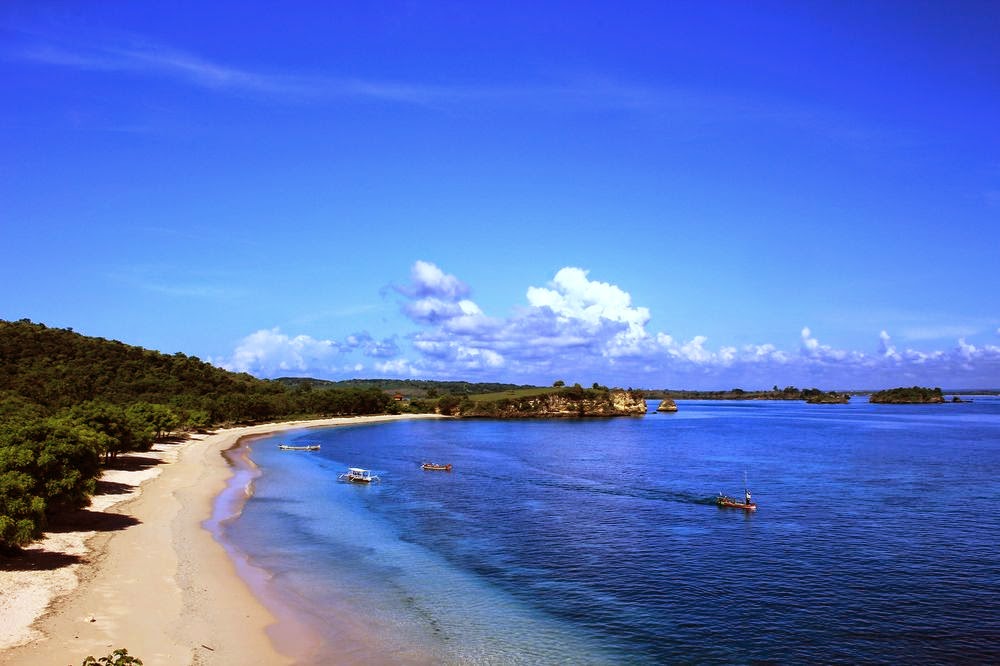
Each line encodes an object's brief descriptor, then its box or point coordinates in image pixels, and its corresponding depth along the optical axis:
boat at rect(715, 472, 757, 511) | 73.00
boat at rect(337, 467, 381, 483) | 96.19
